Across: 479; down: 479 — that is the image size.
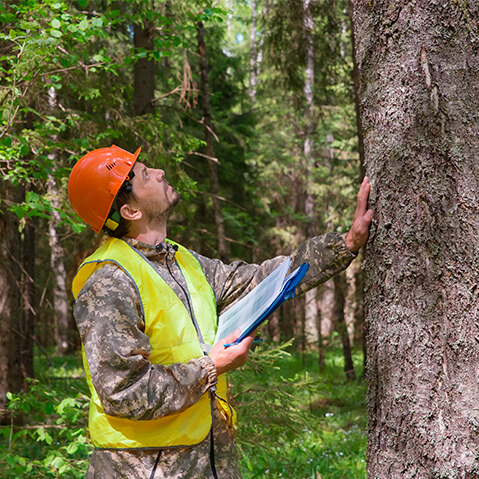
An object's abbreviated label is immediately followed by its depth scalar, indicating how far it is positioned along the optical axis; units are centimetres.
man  204
